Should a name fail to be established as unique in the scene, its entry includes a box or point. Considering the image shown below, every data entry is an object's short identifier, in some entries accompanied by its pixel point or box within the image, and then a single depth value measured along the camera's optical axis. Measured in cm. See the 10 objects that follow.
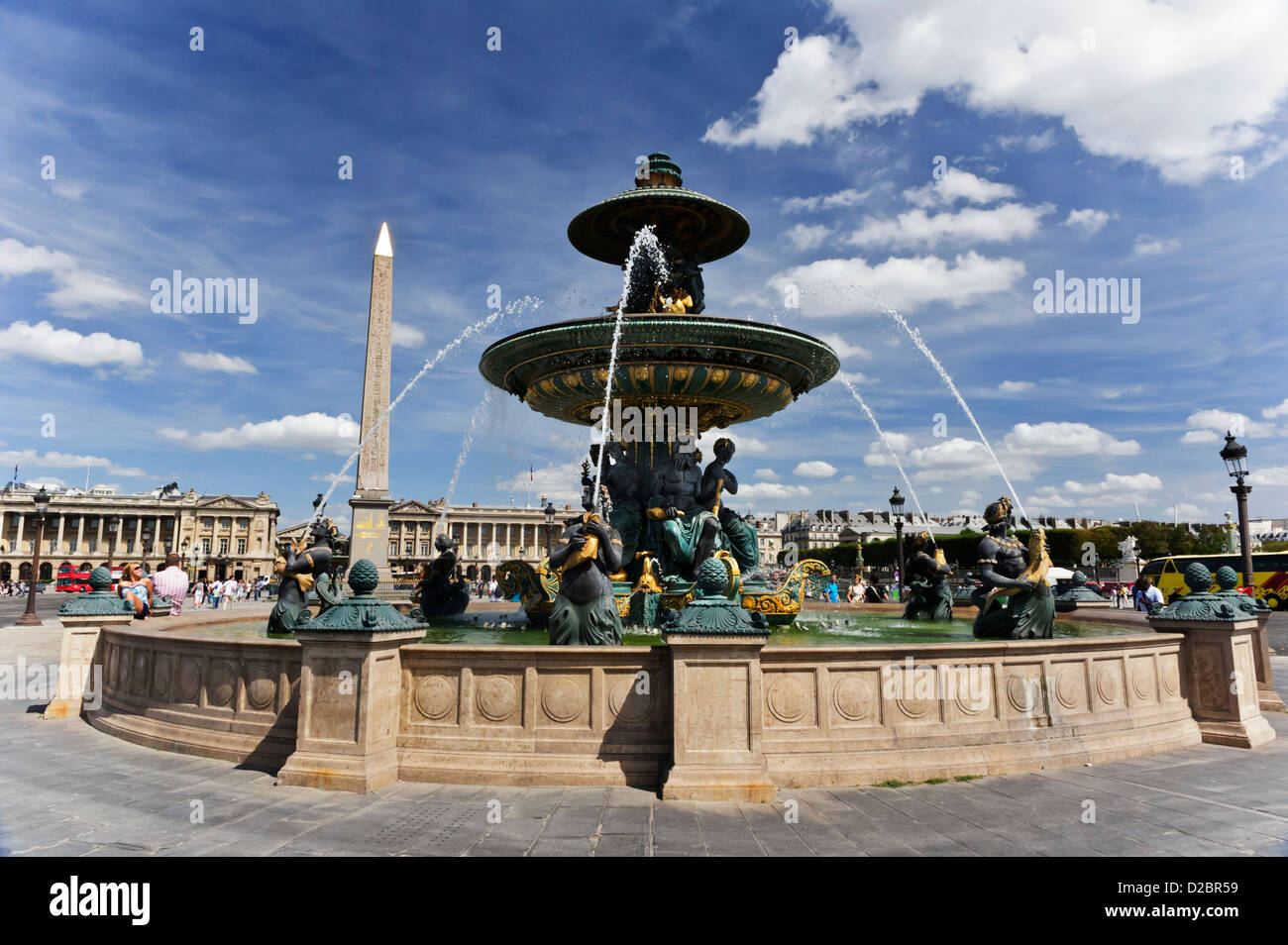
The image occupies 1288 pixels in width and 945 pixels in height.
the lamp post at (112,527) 12175
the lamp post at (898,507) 2650
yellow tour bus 3341
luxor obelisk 3484
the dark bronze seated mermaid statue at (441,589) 1305
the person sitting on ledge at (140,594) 1117
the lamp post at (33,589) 2612
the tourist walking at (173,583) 1309
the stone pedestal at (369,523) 3641
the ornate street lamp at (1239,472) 1702
